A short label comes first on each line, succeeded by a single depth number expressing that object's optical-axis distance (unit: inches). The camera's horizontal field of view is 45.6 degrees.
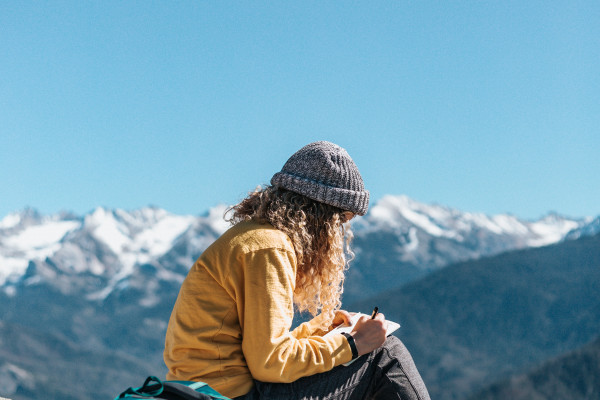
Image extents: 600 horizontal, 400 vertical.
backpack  139.6
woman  158.7
